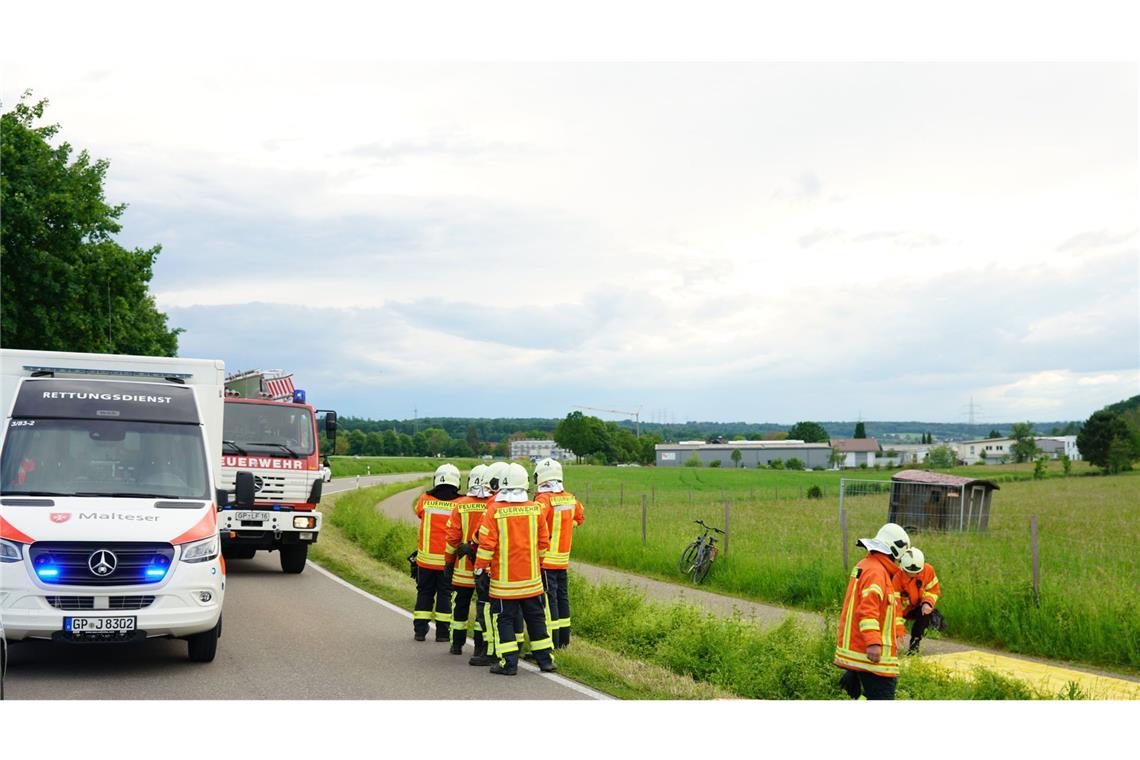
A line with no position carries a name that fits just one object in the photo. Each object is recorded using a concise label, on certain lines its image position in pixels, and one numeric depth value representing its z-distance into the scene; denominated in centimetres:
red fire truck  1712
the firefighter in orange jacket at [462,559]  1047
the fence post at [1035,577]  1200
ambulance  857
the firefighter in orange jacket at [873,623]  688
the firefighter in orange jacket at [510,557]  931
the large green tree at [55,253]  2748
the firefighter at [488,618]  986
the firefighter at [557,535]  1035
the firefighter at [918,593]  732
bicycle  1741
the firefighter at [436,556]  1067
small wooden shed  2797
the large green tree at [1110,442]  7962
